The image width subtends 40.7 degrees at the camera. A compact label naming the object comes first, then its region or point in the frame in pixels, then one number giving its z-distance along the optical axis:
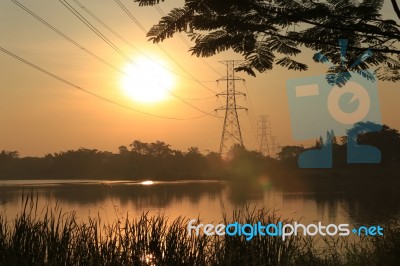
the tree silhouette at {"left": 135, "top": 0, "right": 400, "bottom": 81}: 5.91
